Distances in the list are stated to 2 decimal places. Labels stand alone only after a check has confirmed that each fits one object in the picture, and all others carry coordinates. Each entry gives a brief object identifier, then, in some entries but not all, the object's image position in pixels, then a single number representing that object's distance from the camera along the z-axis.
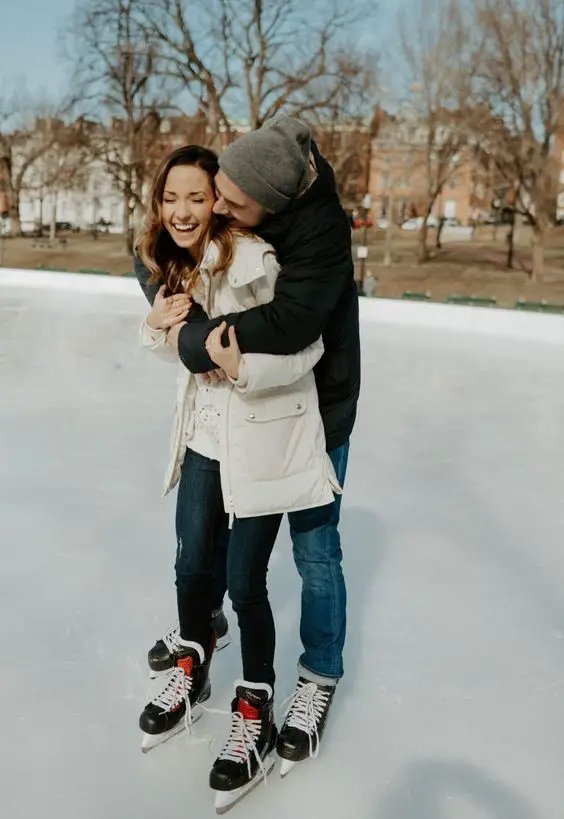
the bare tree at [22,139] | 26.56
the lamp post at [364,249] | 13.41
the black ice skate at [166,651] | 1.71
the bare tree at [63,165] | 20.03
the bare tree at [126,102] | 18.42
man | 1.19
